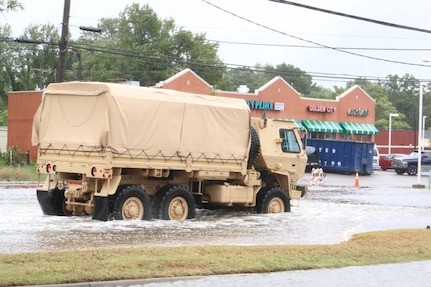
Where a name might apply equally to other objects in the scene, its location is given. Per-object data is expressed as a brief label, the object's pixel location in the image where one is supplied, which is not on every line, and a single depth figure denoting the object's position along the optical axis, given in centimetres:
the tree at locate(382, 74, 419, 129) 14212
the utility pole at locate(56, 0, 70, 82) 3023
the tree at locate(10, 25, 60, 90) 8506
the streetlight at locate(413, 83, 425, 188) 4422
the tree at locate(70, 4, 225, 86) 9131
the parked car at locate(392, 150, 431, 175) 5994
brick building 5641
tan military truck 1941
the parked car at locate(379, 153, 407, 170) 6731
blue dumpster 5697
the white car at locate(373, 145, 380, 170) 6494
